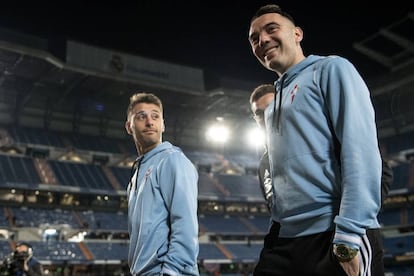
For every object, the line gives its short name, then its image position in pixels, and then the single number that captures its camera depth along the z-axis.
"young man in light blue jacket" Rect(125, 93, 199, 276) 3.07
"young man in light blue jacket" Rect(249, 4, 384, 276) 1.77
